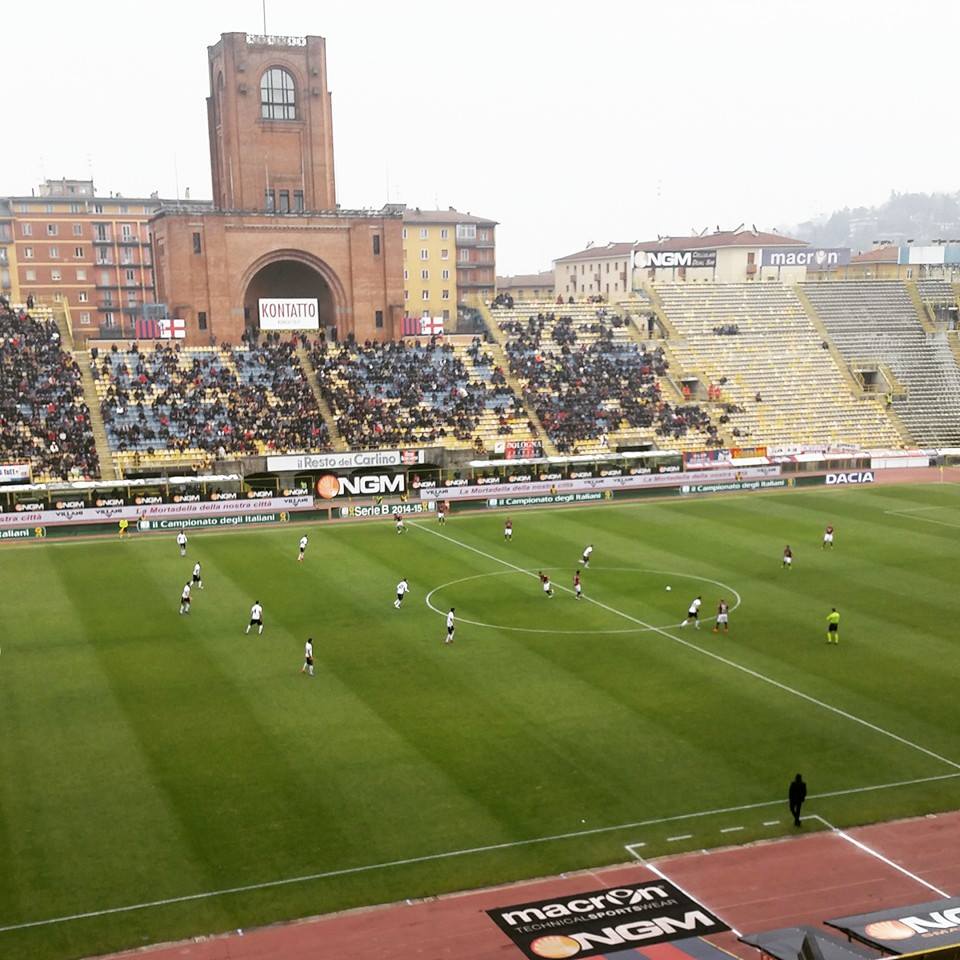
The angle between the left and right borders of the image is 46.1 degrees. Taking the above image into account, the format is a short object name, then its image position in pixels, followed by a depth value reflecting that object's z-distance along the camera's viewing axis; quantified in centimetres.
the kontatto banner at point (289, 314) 7738
